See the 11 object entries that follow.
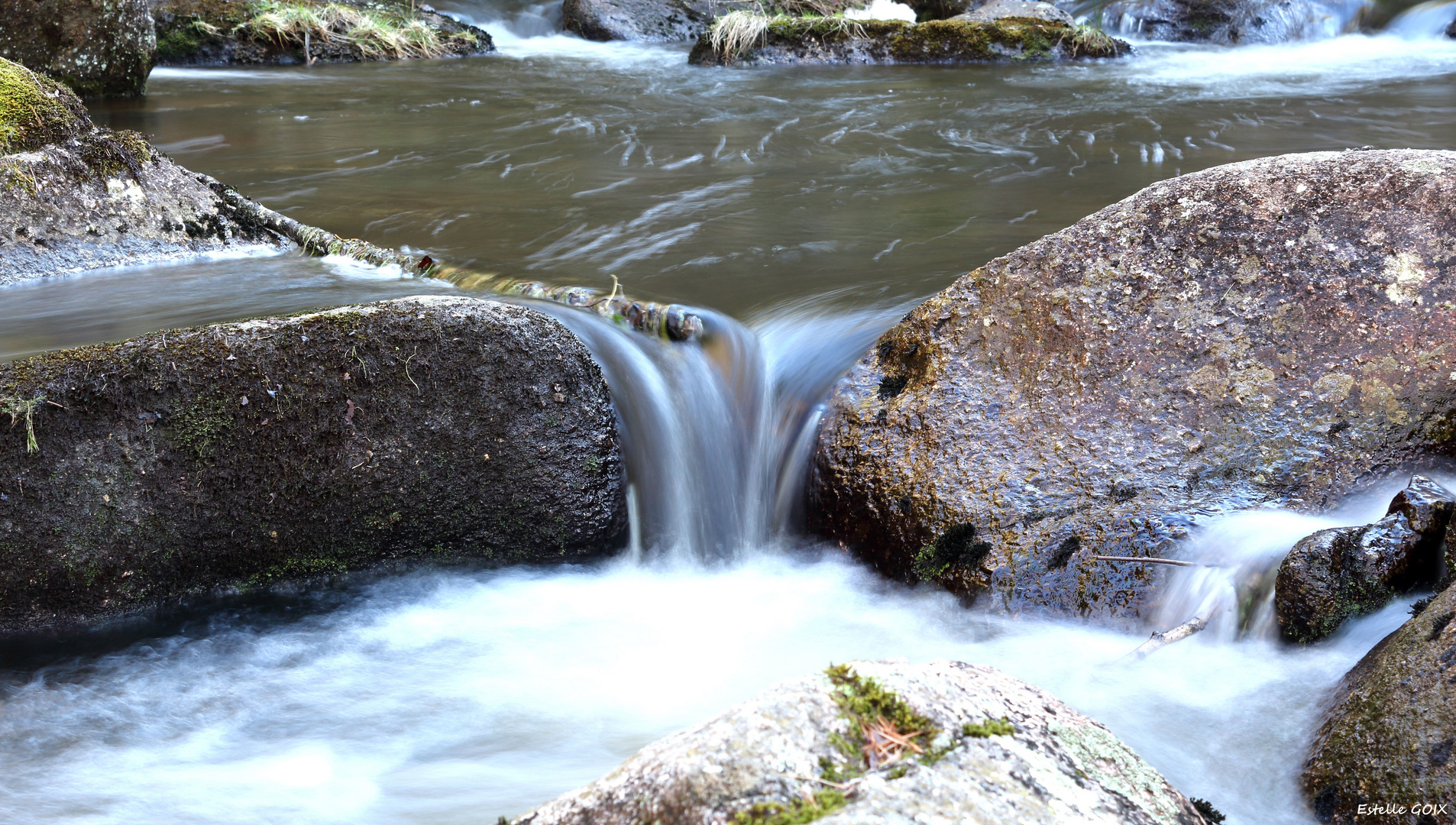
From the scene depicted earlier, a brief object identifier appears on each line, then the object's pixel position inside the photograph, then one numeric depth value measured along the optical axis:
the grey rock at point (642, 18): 16.98
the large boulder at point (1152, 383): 3.64
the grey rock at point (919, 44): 14.19
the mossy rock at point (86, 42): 9.62
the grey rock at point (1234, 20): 15.48
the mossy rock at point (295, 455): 3.57
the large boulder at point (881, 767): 1.69
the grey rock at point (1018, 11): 14.77
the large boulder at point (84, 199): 4.91
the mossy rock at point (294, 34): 13.88
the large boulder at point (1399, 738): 2.36
